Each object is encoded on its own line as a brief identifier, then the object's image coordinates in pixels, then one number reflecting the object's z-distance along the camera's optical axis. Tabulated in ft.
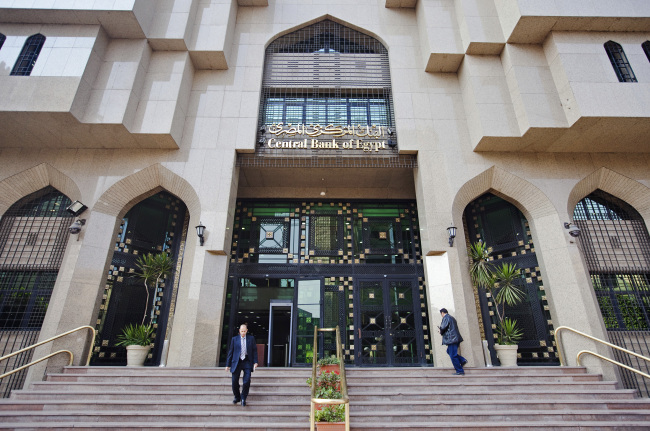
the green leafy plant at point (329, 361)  20.96
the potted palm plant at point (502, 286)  26.55
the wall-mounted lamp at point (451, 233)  27.22
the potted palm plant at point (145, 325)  25.04
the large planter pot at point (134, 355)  24.97
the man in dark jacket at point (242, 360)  17.42
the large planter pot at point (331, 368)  21.01
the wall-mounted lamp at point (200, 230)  27.14
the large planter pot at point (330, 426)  13.17
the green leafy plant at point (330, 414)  13.50
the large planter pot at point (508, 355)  24.61
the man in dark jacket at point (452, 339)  21.50
